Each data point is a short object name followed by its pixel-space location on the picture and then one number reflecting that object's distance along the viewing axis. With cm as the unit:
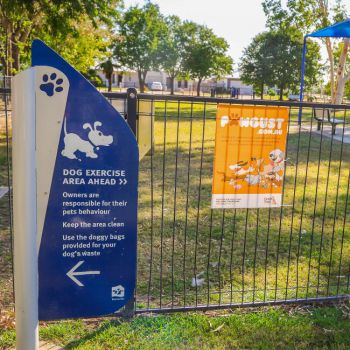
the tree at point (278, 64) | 4694
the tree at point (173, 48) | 6128
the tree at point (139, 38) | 5434
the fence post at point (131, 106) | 315
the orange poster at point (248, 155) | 337
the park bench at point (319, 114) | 1367
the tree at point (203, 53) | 6078
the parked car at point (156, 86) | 6820
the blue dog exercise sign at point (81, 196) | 262
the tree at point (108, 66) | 5716
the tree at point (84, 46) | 2045
